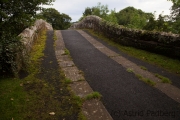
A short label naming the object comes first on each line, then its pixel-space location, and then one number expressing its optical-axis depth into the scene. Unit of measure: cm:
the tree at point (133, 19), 1458
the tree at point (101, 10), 2109
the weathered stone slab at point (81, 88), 404
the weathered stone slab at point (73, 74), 486
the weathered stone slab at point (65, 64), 589
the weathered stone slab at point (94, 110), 317
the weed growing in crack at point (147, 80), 448
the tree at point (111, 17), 1482
